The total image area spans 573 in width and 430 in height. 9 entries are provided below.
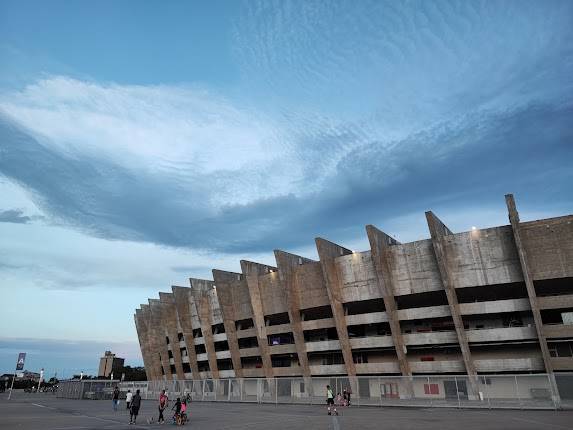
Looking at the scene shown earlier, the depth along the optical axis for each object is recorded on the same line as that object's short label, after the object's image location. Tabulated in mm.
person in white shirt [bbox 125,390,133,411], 29817
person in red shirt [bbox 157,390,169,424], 21898
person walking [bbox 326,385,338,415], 25609
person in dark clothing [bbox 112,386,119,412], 32388
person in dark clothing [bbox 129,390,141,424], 21594
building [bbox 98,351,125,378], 155250
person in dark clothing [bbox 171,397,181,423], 21078
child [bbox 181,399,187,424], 21056
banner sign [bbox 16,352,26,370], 58441
